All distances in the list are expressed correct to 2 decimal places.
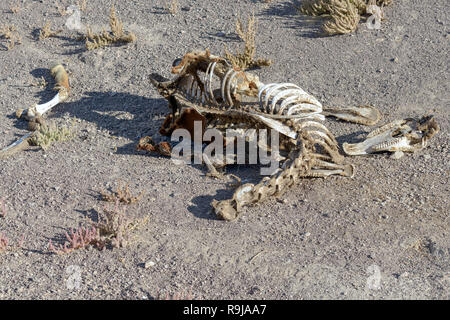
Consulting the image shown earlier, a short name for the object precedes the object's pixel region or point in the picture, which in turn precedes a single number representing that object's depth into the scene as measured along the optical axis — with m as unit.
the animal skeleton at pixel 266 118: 6.07
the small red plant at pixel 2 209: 5.97
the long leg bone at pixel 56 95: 7.80
